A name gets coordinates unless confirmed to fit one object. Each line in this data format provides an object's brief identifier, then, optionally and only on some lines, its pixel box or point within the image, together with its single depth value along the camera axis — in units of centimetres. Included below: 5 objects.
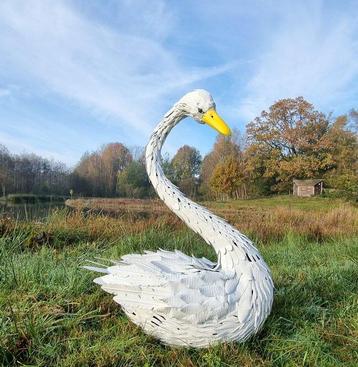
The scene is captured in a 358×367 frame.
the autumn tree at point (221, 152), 4228
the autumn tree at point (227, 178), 3588
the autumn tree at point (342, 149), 3406
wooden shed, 3672
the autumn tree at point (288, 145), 3656
